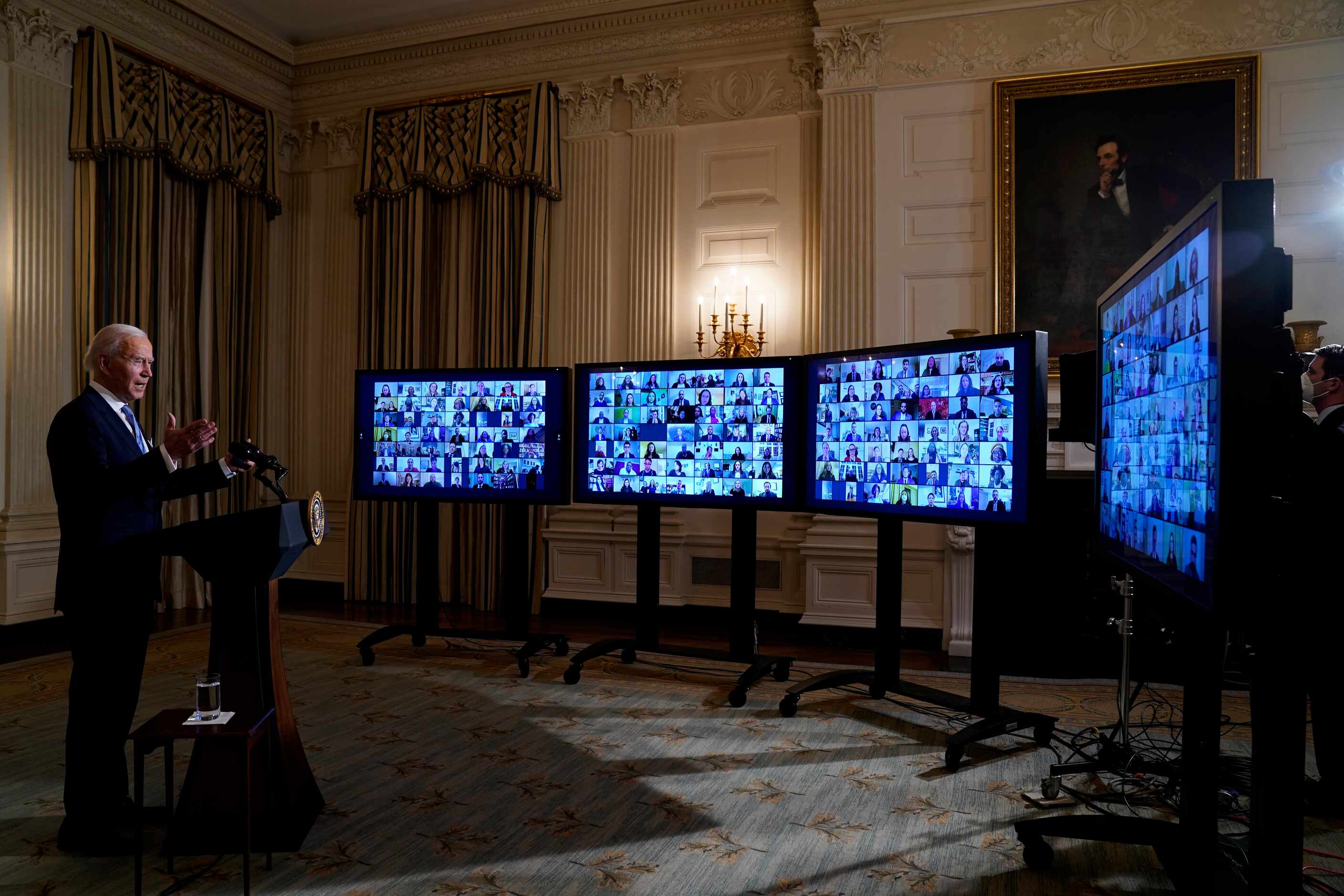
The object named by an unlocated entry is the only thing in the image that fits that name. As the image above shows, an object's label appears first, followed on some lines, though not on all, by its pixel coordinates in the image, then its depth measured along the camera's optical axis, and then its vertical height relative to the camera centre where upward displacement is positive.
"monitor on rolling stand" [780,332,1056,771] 3.32 -0.03
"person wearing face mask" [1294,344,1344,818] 2.16 -0.47
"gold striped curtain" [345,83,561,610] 6.48 +1.41
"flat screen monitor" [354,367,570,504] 4.78 +0.06
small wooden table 2.09 -0.71
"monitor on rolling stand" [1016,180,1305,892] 1.48 -0.04
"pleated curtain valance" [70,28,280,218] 5.63 +2.24
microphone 2.66 -0.03
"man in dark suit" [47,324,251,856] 2.52 -0.44
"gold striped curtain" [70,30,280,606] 5.68 +1.48
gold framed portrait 5.02 +1.64
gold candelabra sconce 5.85 +0.76
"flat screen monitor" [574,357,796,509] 4.31 +0.08
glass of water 2.23 -0.65
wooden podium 2.44 -0.64
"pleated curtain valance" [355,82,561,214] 6.43 +2.26
